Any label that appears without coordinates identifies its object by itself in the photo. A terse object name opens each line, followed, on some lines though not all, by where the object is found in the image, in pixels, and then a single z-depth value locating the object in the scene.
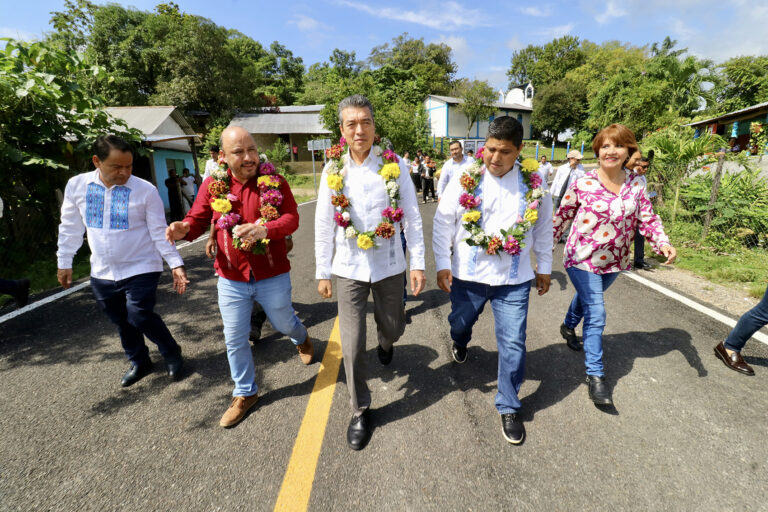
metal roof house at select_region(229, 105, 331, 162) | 34.97
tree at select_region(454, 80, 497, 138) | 40.59
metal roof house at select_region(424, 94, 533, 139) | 42.53
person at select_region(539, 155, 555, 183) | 10.34
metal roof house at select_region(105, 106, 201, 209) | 13.99
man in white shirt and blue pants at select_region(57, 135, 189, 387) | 2.89
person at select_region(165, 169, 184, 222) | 12.05
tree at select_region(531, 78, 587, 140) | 43.69
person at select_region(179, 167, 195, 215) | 12.38
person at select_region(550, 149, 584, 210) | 7.44
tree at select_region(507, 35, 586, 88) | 56.09
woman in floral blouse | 2.94
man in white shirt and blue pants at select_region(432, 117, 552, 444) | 2.51
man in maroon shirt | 2.62
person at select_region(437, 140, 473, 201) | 6.32
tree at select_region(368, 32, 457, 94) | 58.91
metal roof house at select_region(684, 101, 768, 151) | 21.32
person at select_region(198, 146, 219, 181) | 5.91
